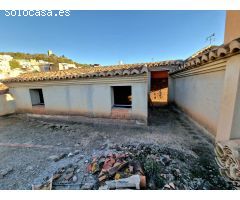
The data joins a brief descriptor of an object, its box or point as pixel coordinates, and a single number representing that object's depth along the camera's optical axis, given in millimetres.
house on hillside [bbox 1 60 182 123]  5766
